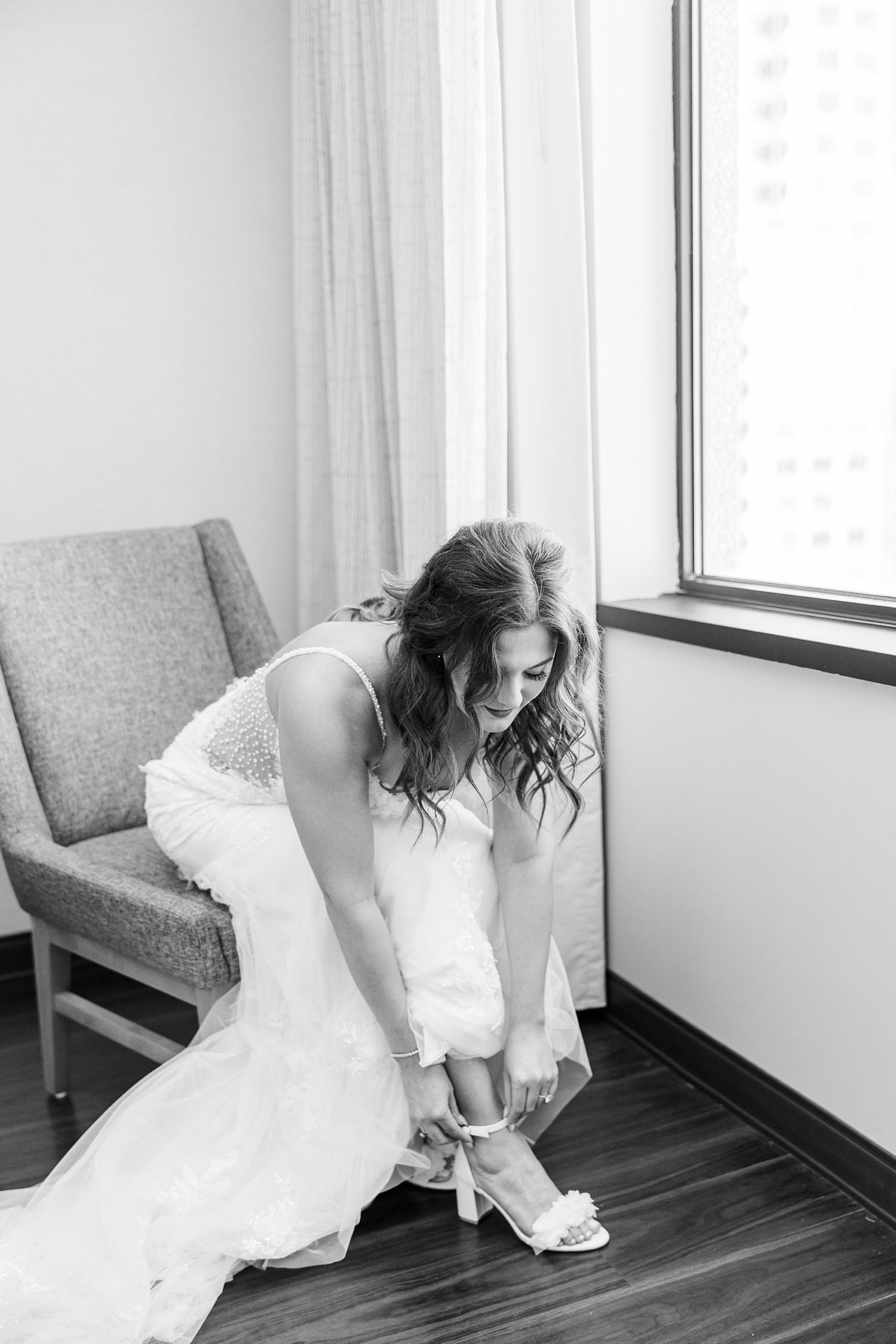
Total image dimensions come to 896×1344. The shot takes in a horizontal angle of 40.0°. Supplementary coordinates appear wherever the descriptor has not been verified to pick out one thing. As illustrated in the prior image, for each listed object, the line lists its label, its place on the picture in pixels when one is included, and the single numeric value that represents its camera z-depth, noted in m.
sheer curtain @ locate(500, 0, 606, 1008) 2.06
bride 1.49
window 1.82
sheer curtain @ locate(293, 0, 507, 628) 2.12
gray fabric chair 1.88
